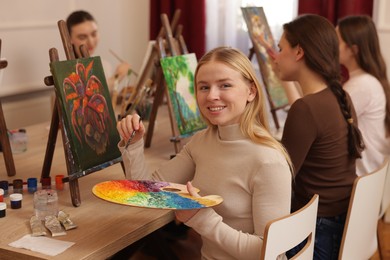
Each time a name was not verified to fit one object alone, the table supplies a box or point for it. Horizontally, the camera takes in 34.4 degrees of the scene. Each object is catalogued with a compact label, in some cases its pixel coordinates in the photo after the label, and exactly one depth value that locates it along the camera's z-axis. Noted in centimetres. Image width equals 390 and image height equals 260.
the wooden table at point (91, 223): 169
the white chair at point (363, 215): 205
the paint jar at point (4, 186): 215
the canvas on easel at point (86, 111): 205
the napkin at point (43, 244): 167
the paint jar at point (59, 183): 221
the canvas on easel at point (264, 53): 342
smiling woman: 172
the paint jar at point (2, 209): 193
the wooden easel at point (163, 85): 276
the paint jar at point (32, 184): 217
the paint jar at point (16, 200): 200
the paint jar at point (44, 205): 192
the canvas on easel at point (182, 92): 275
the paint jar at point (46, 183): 219
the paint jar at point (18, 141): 273
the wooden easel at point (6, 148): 239
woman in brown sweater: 222
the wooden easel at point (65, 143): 202
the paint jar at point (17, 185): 216
